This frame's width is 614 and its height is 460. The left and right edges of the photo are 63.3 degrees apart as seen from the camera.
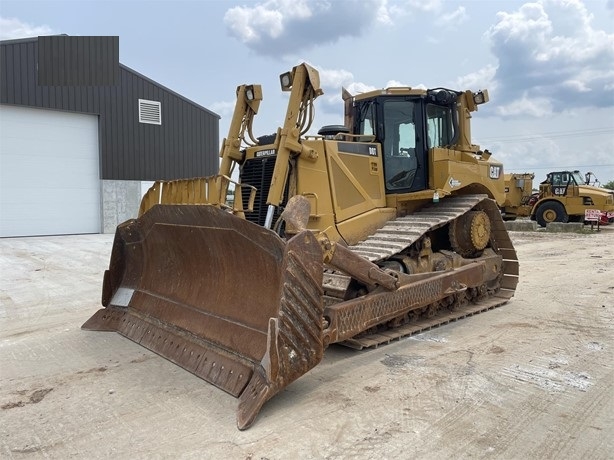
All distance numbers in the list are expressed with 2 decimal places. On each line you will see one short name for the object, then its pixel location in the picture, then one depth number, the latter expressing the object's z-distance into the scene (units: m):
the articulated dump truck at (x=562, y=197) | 20.52
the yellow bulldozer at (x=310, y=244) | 3.70
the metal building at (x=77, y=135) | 15.25
